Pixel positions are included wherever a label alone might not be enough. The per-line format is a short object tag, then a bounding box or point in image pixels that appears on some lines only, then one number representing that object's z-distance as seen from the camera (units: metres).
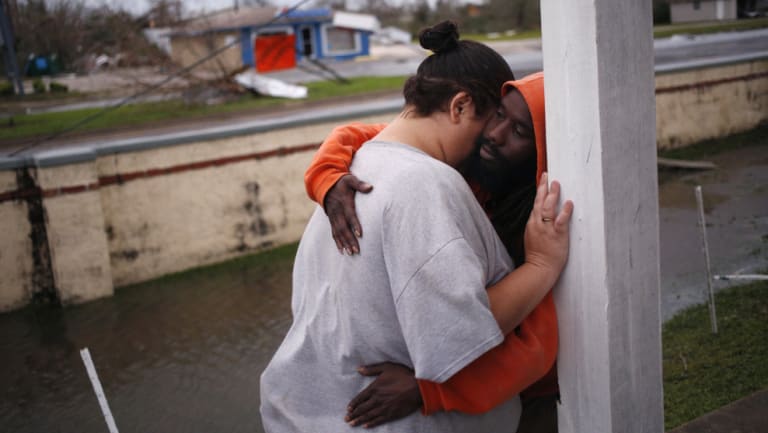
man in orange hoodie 1.65
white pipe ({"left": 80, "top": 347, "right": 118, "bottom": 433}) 2.96
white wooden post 1.54
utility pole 19.65
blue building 30.05
